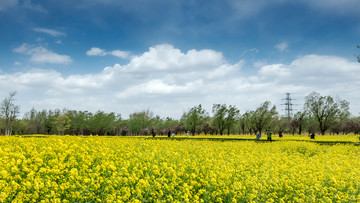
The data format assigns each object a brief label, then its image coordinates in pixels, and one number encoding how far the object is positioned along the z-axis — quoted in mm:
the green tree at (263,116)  60469
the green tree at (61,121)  70181
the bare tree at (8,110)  55719
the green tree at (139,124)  79175
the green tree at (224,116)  62906
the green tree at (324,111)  62312
